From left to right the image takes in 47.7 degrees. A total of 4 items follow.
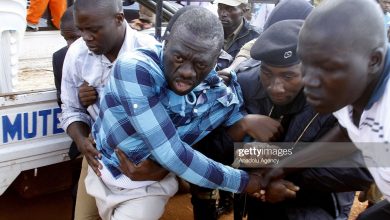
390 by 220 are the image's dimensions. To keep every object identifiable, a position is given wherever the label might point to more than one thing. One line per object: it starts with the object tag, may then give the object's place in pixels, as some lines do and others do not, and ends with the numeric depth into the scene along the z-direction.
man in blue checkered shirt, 1.74
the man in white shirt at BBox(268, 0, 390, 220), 1.37
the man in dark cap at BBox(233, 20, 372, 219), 1.85
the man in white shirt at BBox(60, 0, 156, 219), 2.26
